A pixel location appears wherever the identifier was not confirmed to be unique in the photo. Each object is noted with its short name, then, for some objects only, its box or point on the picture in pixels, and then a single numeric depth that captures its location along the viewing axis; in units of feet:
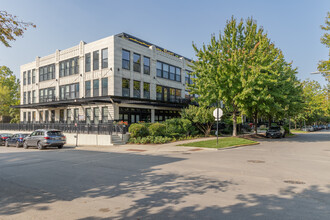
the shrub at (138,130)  74.23
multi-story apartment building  89.30
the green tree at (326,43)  88.87
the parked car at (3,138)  87.13
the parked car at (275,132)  101.76
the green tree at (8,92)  170.71
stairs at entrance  72.86
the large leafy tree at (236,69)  73.97
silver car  67.10
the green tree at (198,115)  85.92
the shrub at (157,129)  75.41
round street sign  62.97
